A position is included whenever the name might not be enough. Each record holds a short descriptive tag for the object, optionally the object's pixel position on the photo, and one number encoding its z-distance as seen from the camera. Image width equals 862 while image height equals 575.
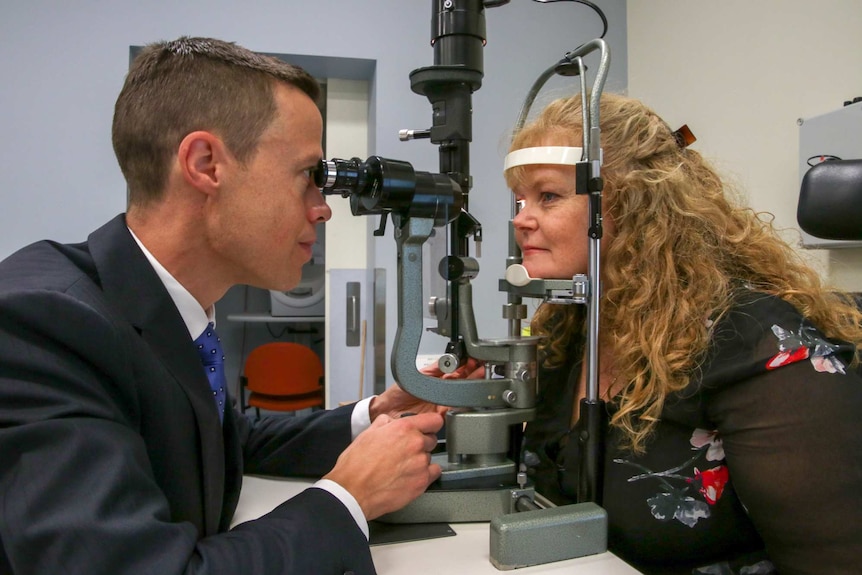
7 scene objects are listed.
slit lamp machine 1.02
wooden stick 3.12
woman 0.90
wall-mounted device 1.77
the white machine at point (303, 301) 4.35
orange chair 3.95
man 0.65
